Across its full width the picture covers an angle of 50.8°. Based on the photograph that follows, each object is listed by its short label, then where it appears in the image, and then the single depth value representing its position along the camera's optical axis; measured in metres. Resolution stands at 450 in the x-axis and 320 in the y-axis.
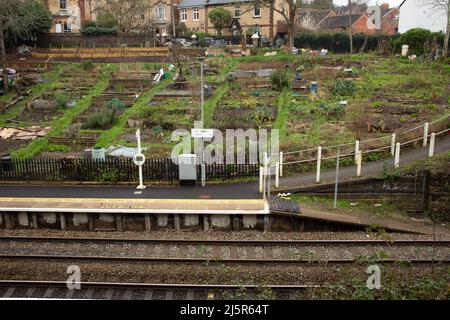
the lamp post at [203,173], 18.05
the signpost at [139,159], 17.67
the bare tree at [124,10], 51.03
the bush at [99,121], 24.69
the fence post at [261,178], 17.02
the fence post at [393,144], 19.06
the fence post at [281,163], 18.17
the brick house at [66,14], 52.94
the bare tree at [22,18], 32.45
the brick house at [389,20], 70.81
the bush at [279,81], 30.83
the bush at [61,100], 28.50
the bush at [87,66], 37.16
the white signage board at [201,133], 18.06
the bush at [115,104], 27.20
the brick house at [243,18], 53.06
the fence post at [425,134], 19.47
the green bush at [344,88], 29.22
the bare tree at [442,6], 37.69
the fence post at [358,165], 16.94
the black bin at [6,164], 18.91
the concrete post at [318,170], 17.24
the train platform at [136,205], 15.35
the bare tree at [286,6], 42.92
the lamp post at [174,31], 52.36
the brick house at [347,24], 65.00
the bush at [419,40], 41.04
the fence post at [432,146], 17.98
